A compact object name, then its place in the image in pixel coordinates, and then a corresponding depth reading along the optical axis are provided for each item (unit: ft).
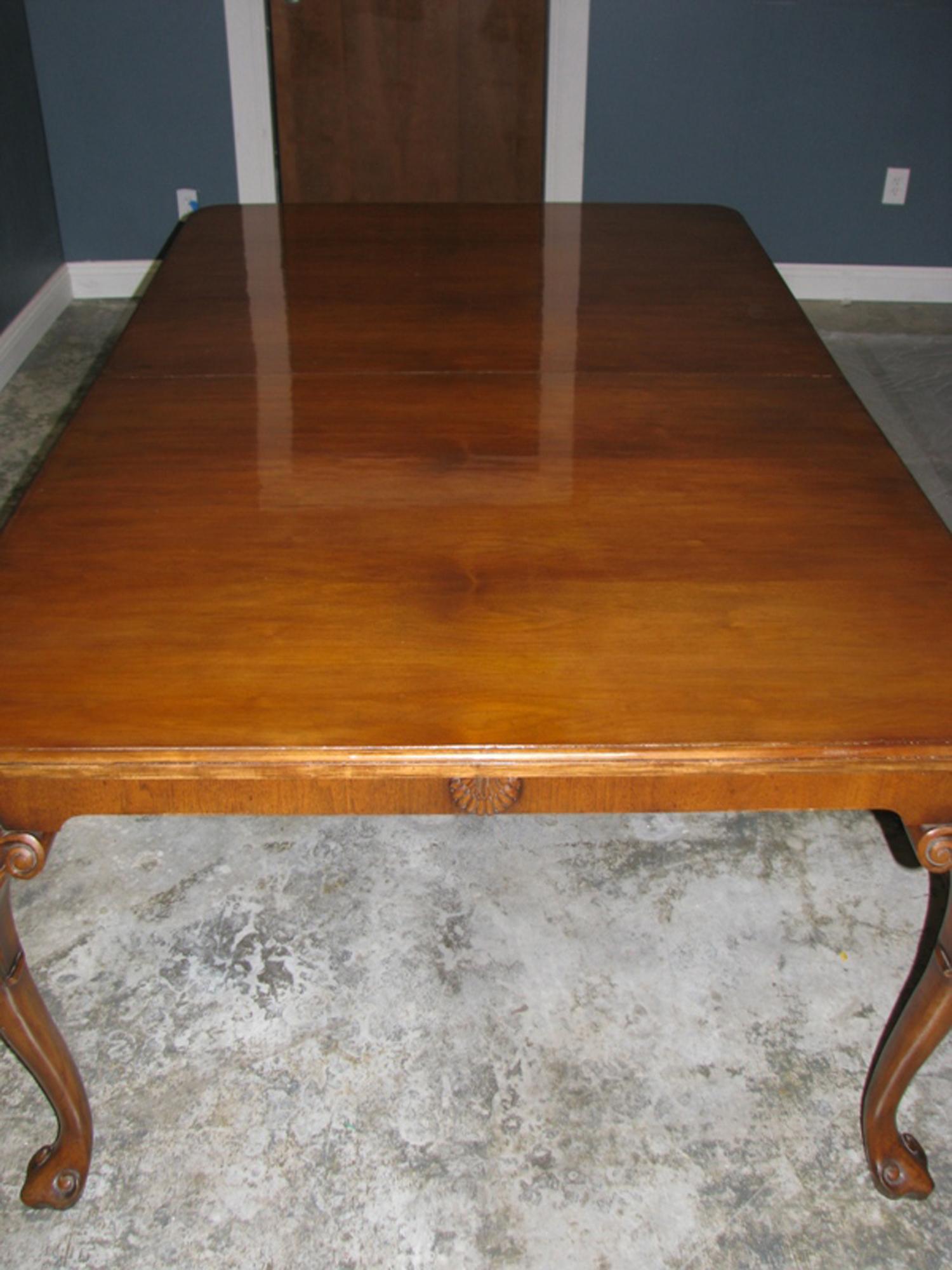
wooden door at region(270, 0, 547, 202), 13.04
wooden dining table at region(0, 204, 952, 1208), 3.99
